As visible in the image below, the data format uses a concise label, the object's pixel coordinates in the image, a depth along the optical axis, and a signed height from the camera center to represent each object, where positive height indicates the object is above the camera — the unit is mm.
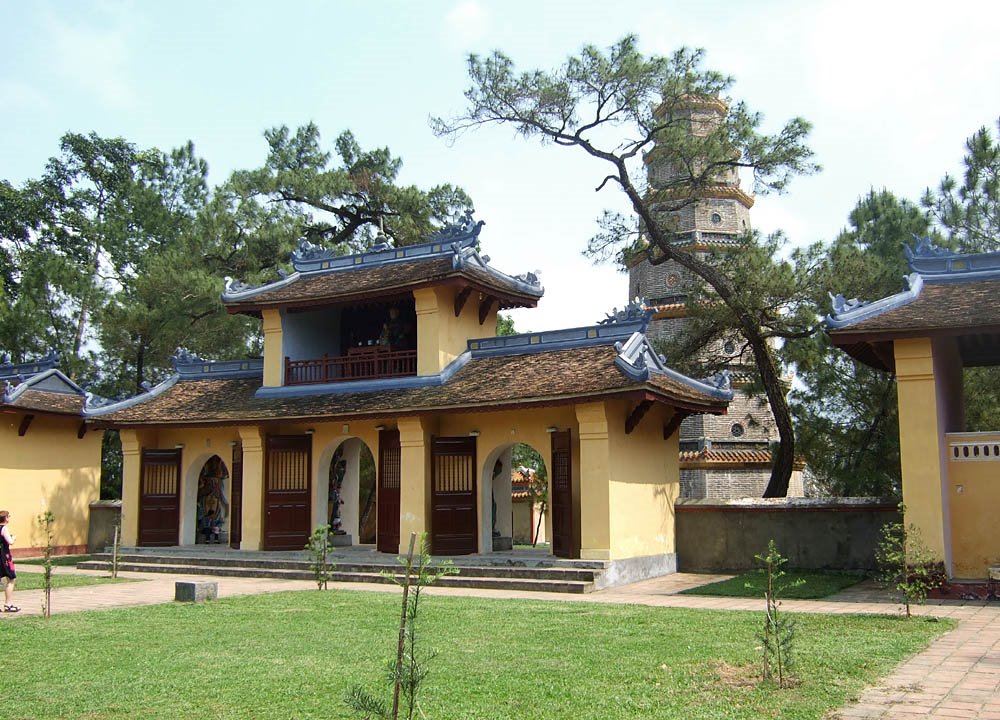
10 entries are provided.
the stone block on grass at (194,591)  12227 -1370
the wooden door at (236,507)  18828 -468
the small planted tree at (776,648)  6859 -1260
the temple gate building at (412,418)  15406 +1137
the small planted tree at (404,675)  5039 -1048
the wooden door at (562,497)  15344 -289
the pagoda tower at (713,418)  26266 +1869
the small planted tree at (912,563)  10656 -1085
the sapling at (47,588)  10922 -1165
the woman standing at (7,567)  11414 -973
